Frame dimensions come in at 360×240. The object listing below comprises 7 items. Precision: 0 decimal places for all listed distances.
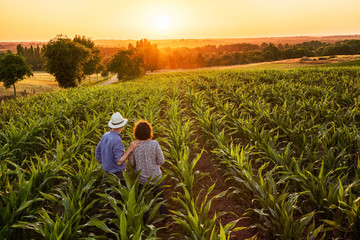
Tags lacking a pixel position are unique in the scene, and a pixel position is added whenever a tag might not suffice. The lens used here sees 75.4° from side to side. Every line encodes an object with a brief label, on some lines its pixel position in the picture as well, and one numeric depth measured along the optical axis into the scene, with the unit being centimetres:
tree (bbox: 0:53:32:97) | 3934
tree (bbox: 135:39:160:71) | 9837
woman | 381
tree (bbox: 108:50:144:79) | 6312
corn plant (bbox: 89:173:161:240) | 270
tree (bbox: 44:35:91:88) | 3712
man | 395
